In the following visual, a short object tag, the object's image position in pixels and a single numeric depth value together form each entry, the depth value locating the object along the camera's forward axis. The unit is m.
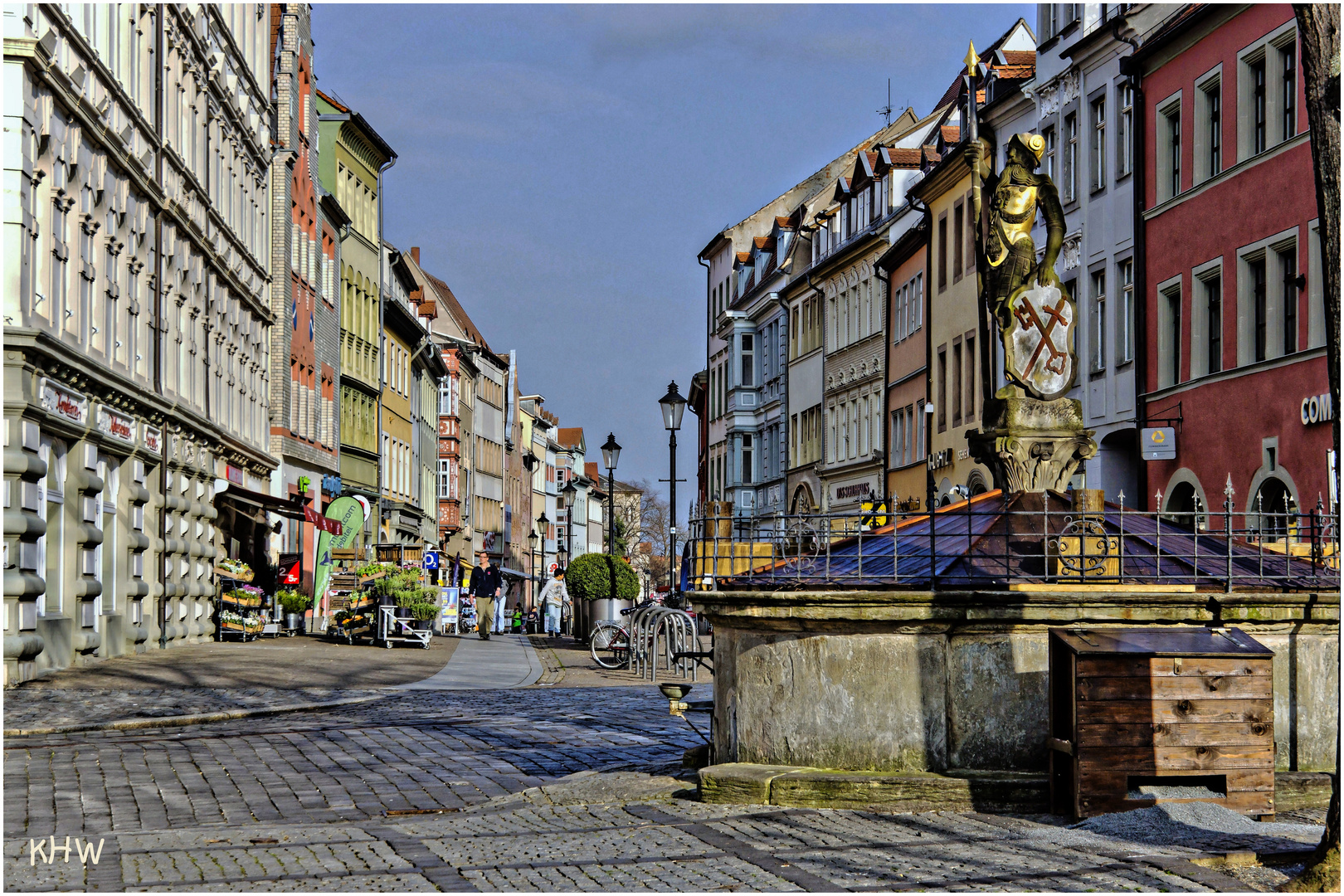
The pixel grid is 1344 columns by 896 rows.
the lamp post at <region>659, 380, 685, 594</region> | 36.44
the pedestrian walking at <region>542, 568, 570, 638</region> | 51.87
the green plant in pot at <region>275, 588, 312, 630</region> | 37.97
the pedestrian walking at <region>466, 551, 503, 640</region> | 43.38
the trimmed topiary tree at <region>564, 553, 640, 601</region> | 41.75
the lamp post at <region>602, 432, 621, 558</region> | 41.59
